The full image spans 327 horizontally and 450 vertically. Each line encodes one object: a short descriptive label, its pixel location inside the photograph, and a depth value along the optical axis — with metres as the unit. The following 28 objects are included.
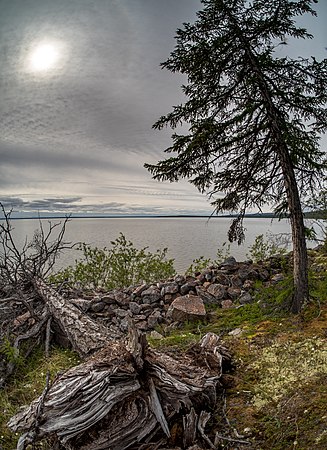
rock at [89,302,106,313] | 8.94
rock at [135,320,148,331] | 8.03
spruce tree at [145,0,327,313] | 6.29
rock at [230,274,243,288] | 9.23
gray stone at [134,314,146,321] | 8.43
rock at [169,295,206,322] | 7.71
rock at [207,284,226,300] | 8.77
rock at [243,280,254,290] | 8.98
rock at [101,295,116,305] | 9.18
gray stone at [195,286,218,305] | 8.59
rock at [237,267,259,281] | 9.42
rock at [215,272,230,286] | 9.41
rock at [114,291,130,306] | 9.12
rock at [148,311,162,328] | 8.06
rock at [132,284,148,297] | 9.41
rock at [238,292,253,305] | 8.24
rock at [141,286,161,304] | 9.05
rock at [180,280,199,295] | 9.15
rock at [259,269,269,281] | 9.41
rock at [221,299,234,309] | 8.28
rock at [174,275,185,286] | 9.42
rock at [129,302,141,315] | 8.73
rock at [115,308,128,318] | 8.59
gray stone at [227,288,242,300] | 8.79
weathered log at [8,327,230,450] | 2.80
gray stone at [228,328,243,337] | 5.57
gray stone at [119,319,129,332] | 7.95
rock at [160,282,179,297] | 9.10
